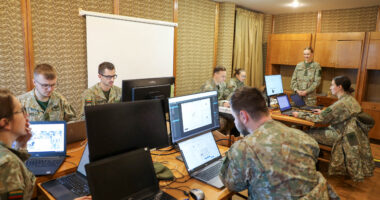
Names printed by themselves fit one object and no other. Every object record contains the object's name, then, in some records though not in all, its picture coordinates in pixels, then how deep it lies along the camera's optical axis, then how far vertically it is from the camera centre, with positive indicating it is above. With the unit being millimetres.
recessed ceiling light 4761 +1174
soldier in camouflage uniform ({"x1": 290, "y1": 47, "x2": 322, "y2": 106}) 4418 -198
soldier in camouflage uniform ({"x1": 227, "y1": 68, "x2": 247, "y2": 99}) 4141 -252
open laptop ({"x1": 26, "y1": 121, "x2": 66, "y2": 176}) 1689 -552
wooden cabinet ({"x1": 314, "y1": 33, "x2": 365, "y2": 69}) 4754 +359
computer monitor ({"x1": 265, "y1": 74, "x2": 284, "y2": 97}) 3662 -262
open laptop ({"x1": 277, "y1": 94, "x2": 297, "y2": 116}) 3432 -515
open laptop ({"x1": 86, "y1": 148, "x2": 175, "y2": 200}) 1163 -546
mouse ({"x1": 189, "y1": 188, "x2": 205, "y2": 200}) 1324 -660
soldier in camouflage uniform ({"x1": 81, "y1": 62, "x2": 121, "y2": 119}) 2543 -299
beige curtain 5453 +448
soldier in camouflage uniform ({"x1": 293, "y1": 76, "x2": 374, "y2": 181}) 2879 -752
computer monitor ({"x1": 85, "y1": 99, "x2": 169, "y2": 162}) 1244 -342
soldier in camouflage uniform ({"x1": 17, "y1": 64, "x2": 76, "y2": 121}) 2049 -344
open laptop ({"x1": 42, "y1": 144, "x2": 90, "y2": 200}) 1337 -676
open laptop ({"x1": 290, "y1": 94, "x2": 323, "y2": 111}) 3830 -528
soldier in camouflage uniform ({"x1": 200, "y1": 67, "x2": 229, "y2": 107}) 3840 -276
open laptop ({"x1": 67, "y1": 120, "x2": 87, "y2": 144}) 2002 -551
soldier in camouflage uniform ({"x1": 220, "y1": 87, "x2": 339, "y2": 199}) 1224 -469
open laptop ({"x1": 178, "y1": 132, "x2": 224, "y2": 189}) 1571 -607
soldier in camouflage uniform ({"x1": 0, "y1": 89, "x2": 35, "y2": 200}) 1010 -398
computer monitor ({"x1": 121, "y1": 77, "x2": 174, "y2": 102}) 1964 -204
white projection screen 3293 +228
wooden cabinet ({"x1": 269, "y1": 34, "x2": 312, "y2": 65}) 5328 +410
